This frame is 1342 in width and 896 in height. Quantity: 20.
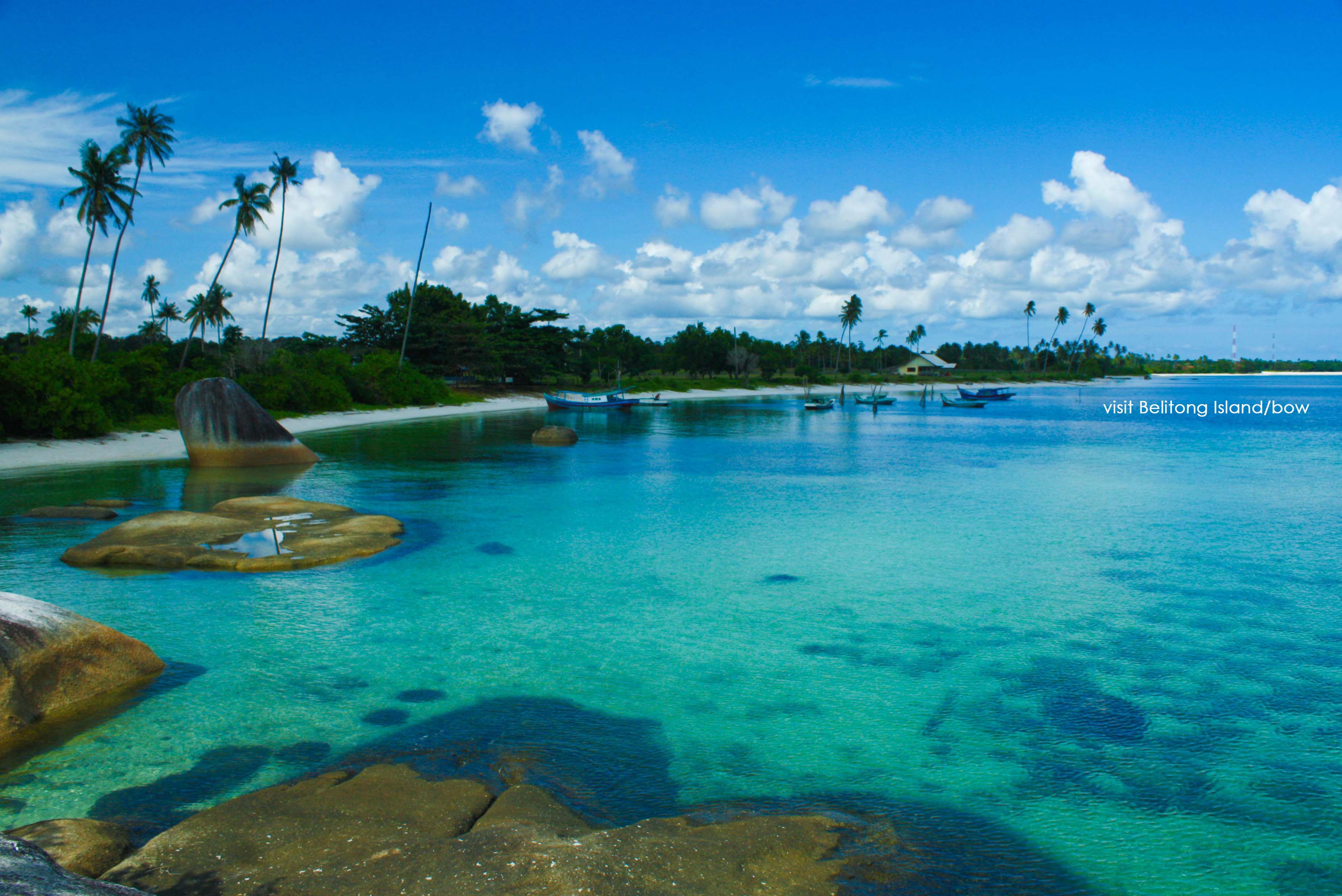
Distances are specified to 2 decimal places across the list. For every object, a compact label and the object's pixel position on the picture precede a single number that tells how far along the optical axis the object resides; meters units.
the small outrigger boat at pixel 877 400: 78.29
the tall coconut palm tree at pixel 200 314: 58.34
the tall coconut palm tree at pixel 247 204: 54.91
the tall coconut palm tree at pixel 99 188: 46.09
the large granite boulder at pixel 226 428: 25.97
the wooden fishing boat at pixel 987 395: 83.50
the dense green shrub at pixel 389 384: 57.38
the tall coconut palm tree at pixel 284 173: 57.00
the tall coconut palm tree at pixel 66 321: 76.81
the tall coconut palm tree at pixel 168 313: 90.12
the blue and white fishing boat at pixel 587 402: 67.94
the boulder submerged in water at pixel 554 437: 37.94
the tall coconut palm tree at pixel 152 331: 80.25
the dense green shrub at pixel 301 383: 45.97
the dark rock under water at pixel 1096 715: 7.99
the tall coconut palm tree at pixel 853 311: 141.12
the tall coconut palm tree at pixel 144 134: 48.75
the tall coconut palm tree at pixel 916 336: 177.50
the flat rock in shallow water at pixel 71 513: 17.66
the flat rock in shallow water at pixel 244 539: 13.72
